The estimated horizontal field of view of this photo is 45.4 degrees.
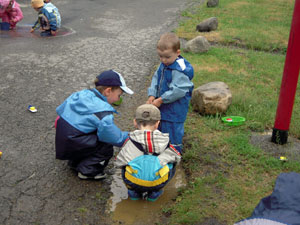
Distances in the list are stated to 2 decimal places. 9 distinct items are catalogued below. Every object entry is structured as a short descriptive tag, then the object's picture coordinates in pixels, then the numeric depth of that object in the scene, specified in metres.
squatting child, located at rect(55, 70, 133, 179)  3.12
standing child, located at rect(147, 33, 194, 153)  3.46
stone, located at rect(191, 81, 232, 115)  4.53
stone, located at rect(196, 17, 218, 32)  8.80
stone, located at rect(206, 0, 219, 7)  12.24
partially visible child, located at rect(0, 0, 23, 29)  8.40
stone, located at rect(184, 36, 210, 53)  7.13
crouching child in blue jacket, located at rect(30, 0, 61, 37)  8.15
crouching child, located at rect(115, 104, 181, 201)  2.94
